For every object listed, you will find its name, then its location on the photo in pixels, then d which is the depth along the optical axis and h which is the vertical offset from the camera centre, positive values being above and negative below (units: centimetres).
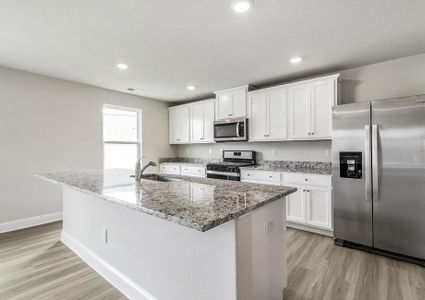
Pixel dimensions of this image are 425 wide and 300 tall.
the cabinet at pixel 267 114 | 372 +63
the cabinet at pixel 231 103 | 416 +92
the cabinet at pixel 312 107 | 322 +66
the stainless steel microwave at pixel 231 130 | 412 +40
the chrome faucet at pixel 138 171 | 221 -20
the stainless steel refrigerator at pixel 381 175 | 235 -28
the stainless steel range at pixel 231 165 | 396 -25
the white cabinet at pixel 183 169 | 461 -39
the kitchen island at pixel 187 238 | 121 -60
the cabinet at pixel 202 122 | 472 +63
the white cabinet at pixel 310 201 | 310 -72
